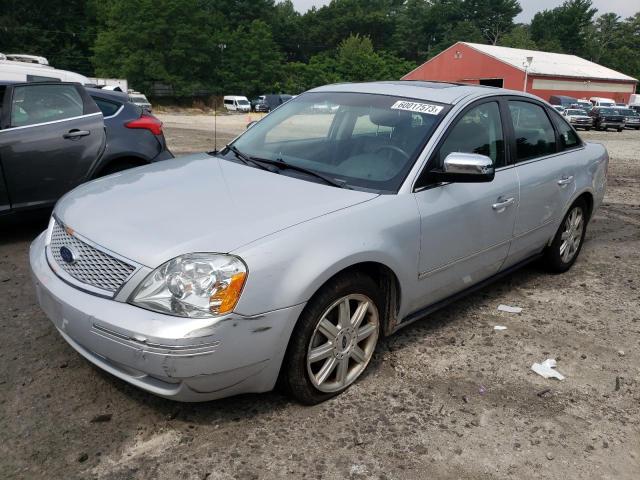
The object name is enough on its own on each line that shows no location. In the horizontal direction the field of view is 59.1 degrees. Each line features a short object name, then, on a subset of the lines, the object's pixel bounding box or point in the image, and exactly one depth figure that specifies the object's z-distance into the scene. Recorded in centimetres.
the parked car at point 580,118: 3059
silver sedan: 243
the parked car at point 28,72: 937
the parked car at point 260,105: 5134
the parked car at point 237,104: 5194
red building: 4788
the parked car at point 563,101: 3516
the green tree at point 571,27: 9606
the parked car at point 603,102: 4125
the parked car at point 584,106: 3276
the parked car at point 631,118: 3301
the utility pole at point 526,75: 4584
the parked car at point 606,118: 3081
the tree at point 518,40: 8470
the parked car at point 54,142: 508
